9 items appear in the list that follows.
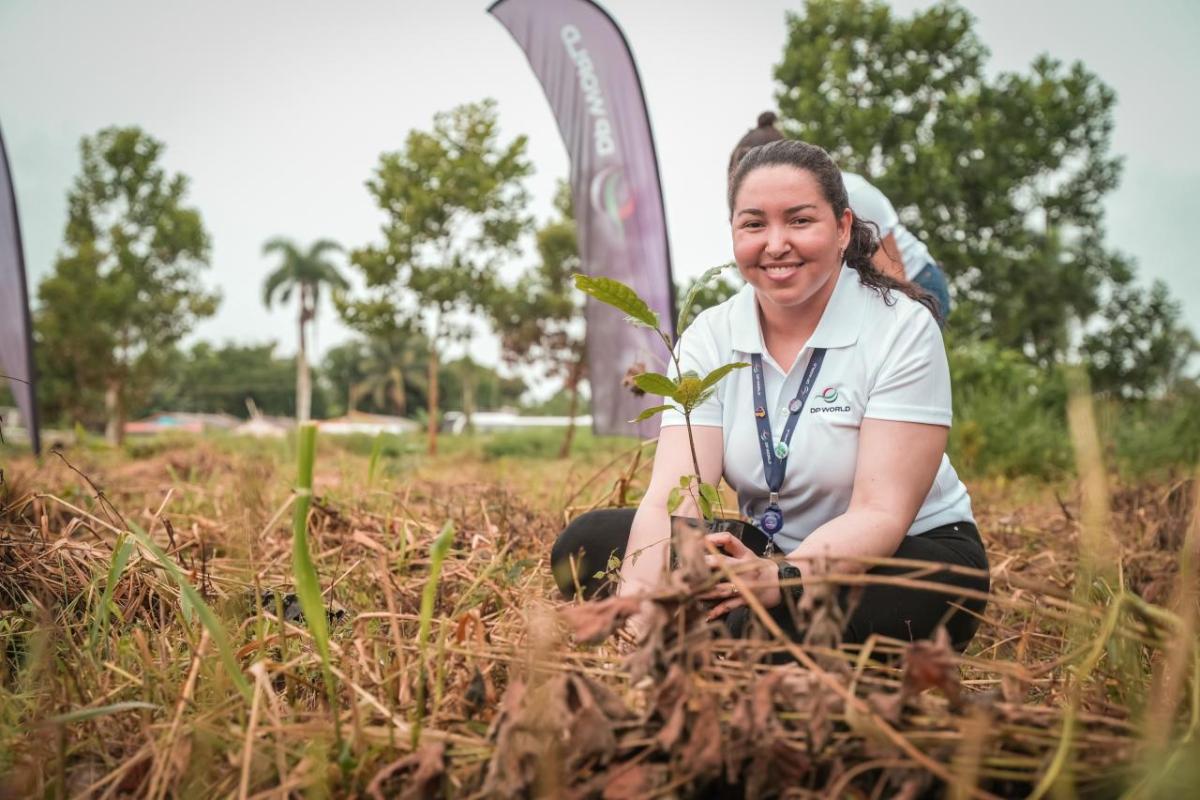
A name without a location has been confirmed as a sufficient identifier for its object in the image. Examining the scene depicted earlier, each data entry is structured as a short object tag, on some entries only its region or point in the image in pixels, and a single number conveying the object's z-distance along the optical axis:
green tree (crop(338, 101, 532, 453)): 14.25
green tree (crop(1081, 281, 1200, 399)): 16.64
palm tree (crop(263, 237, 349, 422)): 36.66
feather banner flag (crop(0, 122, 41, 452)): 7.00
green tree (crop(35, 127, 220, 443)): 17.06
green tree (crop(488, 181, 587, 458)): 17.95
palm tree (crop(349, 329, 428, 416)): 48.00
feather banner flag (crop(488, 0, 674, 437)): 6.68
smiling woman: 1.45
